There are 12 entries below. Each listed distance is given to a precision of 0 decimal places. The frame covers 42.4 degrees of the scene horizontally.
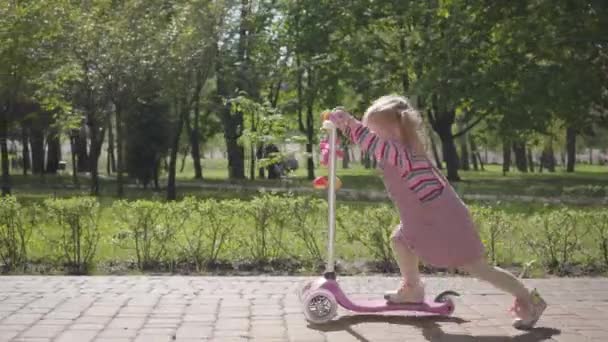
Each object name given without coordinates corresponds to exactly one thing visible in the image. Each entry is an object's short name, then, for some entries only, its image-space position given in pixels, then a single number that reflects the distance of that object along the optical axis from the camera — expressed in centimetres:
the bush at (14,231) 837
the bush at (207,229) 851
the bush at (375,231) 821
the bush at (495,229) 836
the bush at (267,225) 855
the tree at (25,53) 1936
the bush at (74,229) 838
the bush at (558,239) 822
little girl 513
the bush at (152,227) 845
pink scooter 532
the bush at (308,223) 848
